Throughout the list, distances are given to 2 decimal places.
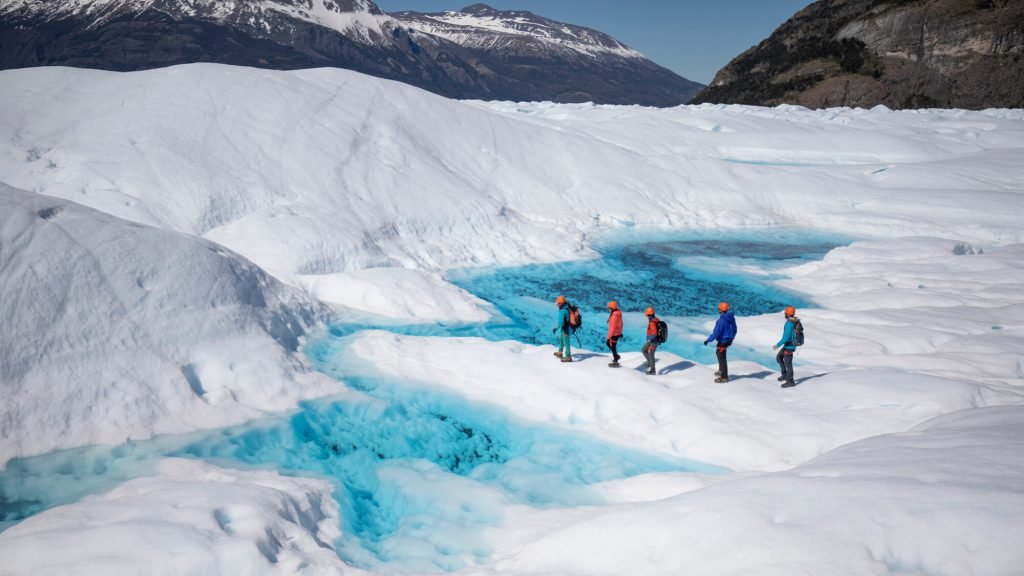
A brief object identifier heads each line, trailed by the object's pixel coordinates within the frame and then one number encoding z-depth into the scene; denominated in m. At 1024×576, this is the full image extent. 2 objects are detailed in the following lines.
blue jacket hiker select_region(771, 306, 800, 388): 11.37
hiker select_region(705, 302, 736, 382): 11.91
